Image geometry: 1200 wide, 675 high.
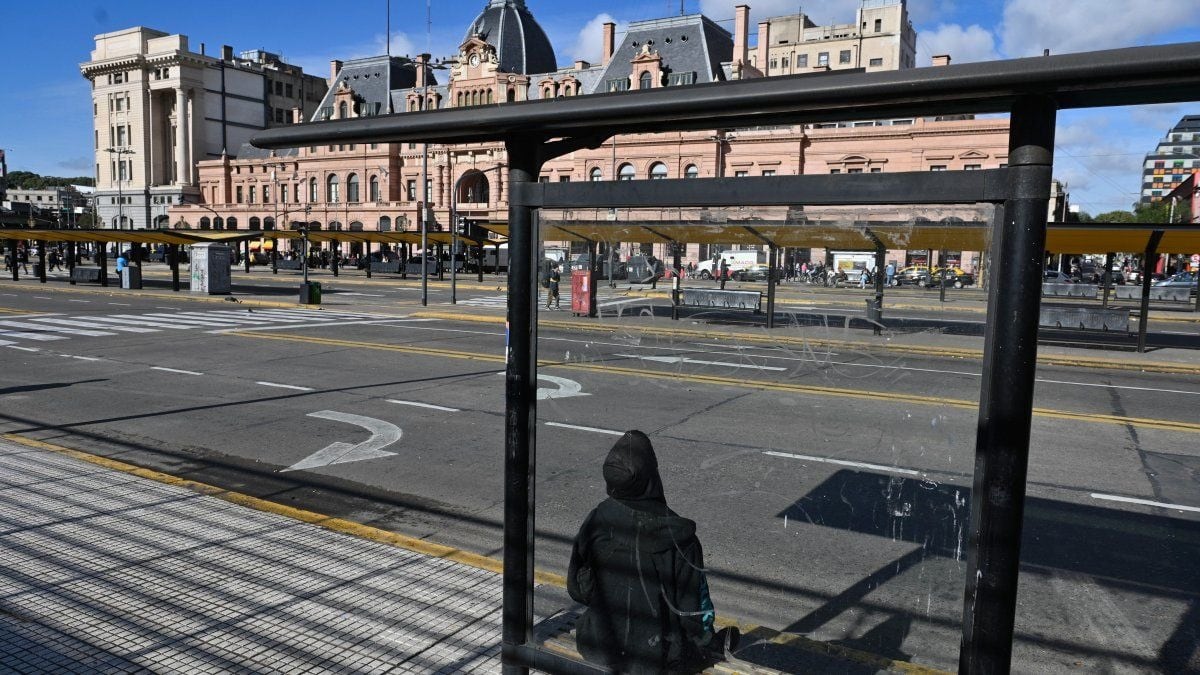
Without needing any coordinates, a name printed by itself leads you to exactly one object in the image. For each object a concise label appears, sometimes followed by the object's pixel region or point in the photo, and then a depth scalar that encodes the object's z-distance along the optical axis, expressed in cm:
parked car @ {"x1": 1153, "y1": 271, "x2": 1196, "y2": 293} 4016
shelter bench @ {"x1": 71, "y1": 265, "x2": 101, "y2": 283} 4025
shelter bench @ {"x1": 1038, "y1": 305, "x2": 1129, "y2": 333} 2081
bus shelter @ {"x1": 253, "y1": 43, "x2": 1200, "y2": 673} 237
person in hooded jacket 301
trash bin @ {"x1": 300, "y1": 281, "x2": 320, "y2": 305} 2795
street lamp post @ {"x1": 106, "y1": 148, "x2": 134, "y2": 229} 9856
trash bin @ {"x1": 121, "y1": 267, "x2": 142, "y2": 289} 3516
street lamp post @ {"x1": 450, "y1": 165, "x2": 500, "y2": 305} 2923
